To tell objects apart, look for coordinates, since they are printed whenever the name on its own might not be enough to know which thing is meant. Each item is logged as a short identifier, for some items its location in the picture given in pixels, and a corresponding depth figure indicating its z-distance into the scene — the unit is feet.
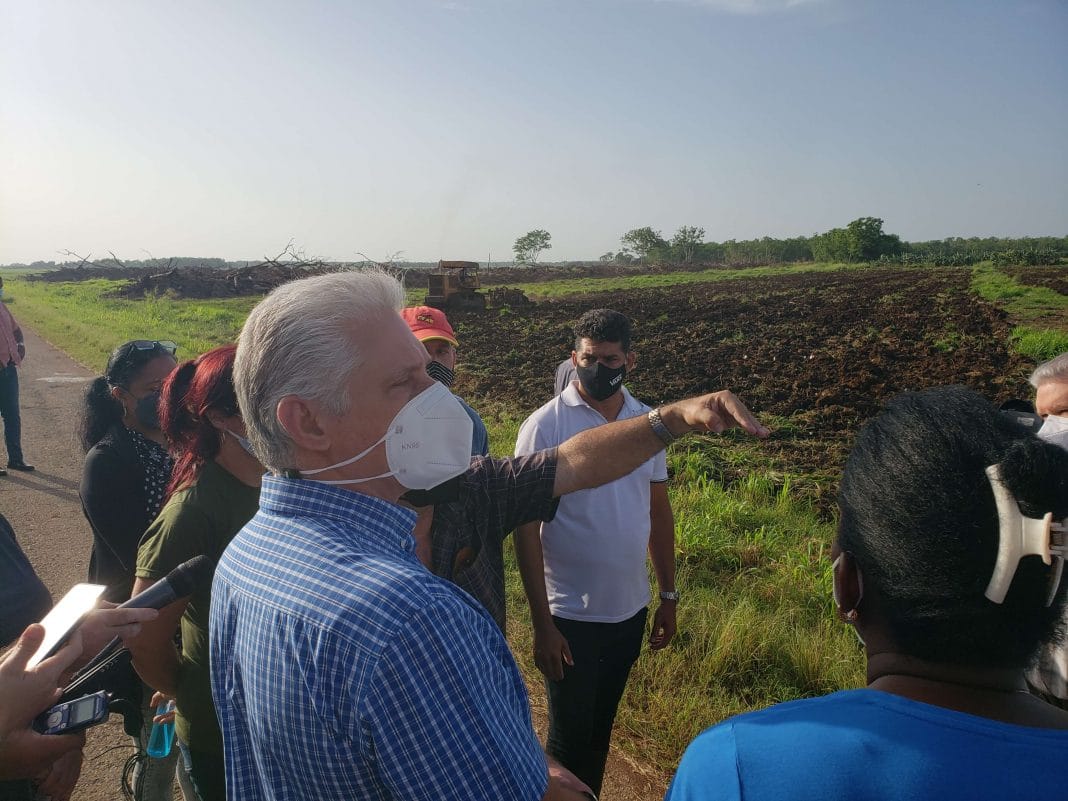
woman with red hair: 6.30
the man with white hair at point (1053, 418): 5.03
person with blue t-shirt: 2.77
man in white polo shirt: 8.66
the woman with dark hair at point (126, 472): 8.43
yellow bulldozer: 84.84
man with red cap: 11.21
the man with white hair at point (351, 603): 3.16
